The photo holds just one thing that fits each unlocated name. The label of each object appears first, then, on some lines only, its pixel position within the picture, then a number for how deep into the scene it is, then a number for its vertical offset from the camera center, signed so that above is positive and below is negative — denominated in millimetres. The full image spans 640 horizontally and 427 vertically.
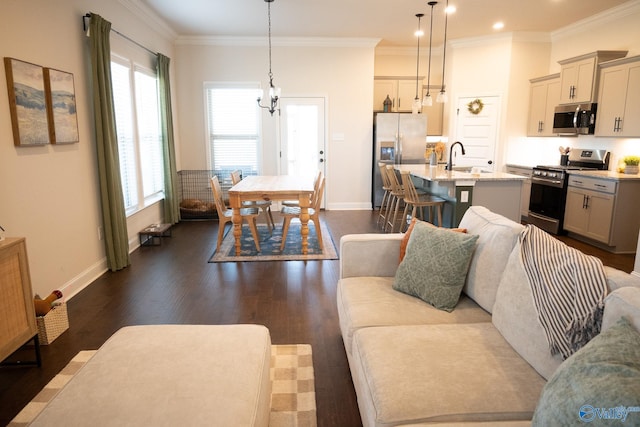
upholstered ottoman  1316 -860
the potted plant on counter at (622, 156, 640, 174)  4944 -283
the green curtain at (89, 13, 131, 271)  3779 -56
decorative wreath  6984 +596
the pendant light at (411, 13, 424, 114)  5436 +1474
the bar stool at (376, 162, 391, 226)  5940 -602
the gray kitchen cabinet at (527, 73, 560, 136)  6148 +581
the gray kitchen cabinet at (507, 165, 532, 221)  6328 -797
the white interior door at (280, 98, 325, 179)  7113 +98
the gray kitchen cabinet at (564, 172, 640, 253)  4684 -834
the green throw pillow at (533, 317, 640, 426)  895 -568
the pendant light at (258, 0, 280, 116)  4953 +648
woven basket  2658 -1199
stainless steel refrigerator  7172 +75
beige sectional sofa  1372 -856
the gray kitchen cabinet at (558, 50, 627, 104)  5262 +874
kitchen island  4445 -548
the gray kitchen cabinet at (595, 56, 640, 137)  4816 +508
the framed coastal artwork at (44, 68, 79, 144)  3184 +291
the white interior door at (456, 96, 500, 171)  6891 +176
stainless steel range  5523 -631
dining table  4418 -583
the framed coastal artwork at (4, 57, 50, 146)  2770 +283
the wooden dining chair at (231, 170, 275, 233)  5062 -779
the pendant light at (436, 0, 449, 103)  4965 +1674
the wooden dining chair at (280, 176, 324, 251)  4793 -831
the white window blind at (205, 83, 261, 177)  6961 +235
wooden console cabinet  2195 -871
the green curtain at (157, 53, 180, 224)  5867 -58
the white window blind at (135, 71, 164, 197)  5246 +108
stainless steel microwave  5418 +298
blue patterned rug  4535 -1254
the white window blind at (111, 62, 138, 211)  4507 +134
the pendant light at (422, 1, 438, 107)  4988 +533
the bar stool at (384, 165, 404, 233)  5543 -633
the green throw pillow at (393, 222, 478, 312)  2154 -671
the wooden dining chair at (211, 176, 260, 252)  4625 -837
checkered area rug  1975 -1308
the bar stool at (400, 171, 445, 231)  4832 -698
